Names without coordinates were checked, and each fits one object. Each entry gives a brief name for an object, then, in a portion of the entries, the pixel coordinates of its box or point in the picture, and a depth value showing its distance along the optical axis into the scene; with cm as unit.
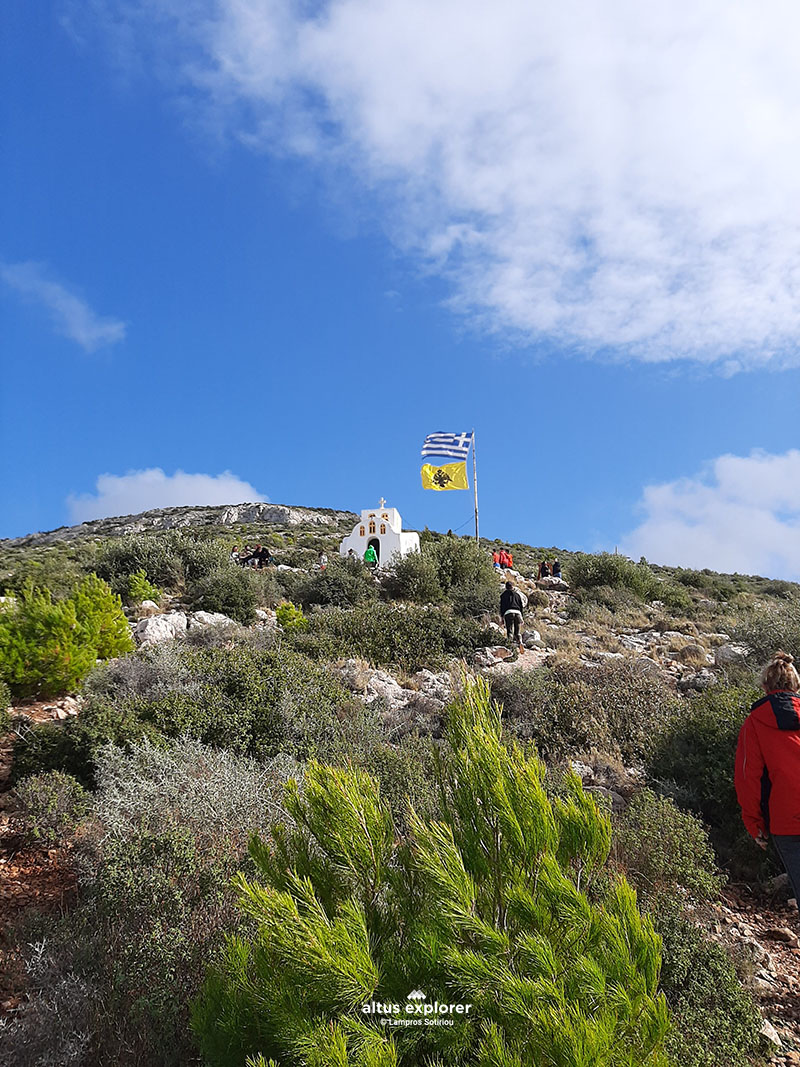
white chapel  2308
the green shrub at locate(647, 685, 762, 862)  504
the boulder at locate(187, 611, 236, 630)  1071
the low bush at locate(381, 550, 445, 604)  1576
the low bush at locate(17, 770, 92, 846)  430
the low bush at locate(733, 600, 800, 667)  908
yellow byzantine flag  2325
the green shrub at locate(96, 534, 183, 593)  1591
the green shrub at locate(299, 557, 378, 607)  1460
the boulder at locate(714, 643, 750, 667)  921
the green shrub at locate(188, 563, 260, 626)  1280
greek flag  2305
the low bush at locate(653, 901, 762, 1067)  278
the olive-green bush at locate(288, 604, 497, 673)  961
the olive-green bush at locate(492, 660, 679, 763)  624
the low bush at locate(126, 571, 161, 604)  1348
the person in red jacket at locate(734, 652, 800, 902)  343
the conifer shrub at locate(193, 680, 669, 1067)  183
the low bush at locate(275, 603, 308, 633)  1105
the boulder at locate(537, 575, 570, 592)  2088
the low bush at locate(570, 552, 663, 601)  1970
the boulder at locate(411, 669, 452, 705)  790
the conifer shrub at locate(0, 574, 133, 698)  686
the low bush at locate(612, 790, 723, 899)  393
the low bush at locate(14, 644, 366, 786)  519
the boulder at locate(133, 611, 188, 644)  953
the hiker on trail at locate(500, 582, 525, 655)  1180
